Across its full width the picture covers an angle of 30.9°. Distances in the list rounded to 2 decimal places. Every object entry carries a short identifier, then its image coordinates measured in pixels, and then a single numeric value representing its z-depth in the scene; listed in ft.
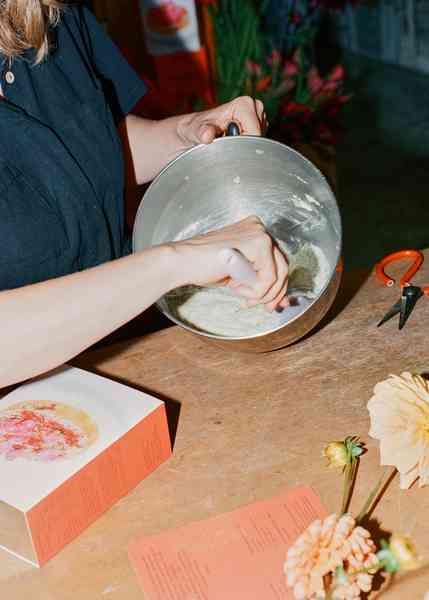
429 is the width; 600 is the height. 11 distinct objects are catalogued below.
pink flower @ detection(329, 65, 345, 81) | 8.30
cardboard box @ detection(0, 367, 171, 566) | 2.52
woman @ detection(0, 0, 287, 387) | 2.74
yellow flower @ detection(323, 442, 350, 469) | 2.81
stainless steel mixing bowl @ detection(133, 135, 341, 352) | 3.14
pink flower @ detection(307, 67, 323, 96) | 8.43
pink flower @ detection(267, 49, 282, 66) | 8.20
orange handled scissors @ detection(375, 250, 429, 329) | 3.57
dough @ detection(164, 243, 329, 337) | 3.24
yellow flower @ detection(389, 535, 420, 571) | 1.84
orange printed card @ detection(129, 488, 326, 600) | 2.41
